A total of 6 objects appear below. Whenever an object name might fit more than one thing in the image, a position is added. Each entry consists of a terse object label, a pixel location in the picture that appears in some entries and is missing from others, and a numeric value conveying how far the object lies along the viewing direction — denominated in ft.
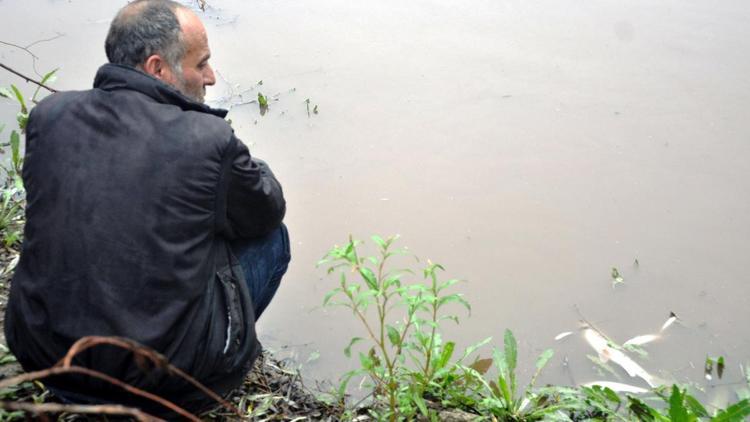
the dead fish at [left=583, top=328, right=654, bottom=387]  8.89
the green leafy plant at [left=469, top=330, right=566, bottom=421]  7.28
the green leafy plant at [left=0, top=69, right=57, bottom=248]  9.96
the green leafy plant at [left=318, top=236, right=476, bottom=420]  6.88
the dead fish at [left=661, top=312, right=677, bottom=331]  9.48
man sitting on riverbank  5.55
